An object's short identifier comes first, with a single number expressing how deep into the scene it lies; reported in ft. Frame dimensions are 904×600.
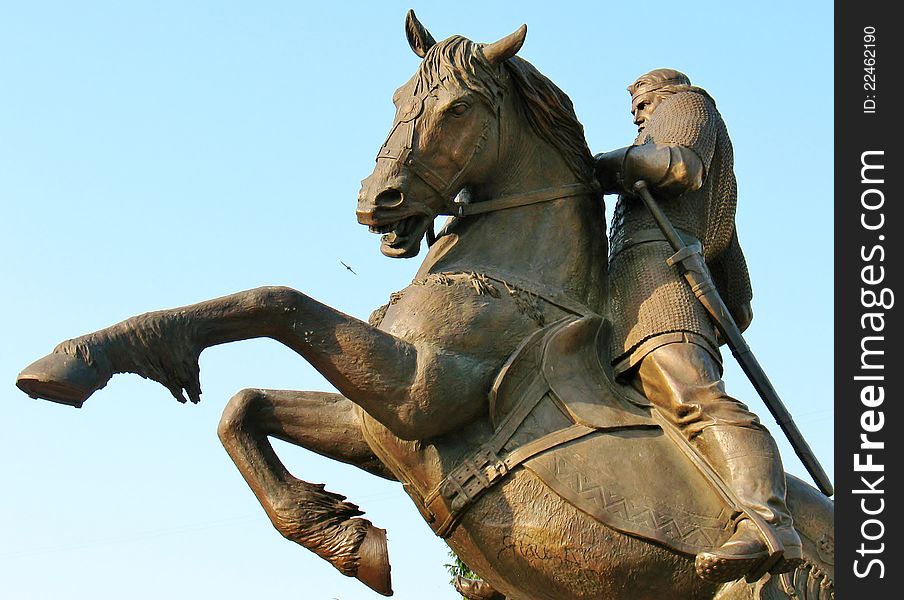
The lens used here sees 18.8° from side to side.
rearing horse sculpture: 36.64
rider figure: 36.81
